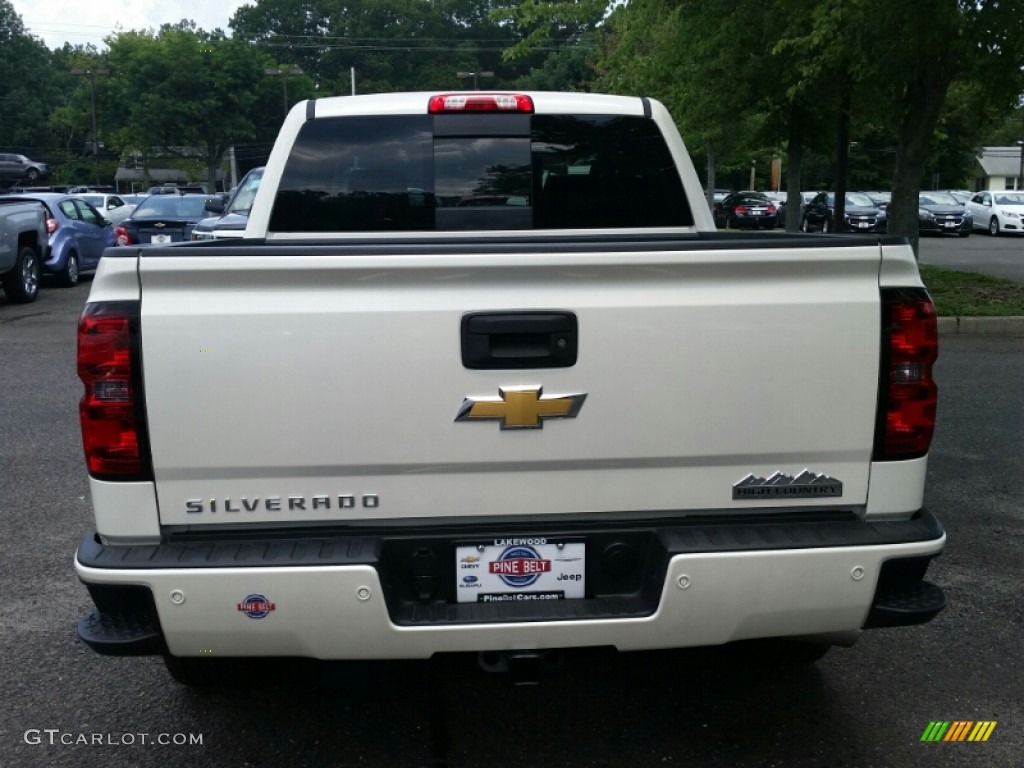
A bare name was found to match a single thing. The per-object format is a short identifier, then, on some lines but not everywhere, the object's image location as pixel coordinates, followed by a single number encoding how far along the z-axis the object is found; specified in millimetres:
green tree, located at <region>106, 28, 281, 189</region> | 63469
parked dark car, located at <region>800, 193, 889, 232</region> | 30875
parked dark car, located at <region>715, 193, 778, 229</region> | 37938
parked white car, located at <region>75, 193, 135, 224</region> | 28906
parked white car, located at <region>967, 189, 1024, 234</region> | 31109
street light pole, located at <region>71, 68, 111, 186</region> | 61547
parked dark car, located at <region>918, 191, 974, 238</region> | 30938
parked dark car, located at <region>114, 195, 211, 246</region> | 18453
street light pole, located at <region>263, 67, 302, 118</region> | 64387
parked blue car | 17250
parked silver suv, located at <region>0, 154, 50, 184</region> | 55781
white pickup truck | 2779
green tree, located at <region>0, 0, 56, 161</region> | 83312
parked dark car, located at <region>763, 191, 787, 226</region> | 36938
